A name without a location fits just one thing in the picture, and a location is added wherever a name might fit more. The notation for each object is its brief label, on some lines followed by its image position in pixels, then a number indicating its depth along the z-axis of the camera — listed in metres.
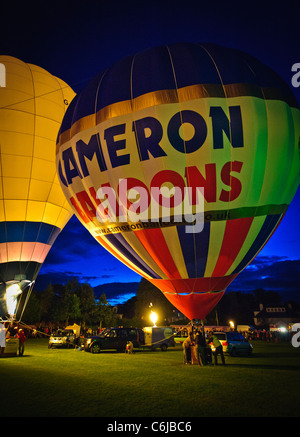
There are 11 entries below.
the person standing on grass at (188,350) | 11.85
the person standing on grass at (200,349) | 11.70
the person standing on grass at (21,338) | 14.54
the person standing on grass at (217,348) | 11.90
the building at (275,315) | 65.25
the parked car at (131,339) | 17.03
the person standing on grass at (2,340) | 14.19
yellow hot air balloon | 17.34
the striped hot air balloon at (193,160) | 9.95
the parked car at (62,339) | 19.47
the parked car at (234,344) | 15.29
